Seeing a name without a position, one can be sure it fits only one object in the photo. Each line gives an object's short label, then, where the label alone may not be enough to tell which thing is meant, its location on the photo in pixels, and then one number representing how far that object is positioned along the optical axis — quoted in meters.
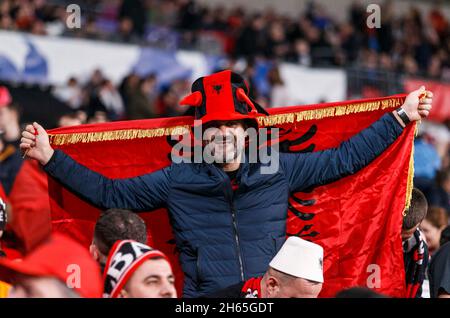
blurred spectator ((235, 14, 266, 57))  36.34
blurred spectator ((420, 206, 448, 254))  15.10
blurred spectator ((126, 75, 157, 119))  29.37
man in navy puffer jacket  12.18
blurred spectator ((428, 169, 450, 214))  21.93
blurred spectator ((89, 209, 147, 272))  10.66
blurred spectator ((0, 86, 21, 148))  18.83
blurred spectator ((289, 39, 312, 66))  37.16
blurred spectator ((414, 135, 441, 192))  24.33
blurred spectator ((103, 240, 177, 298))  9.01
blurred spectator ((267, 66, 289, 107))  33.12
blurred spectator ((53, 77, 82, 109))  29.70
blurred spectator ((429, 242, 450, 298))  12.08
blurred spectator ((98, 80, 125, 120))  29.11
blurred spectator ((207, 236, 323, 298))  10.41
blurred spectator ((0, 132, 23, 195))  17.59
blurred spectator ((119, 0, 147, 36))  34.84
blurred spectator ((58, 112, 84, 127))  18.30
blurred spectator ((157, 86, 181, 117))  30.20
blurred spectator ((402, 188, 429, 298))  13.23
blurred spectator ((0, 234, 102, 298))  7.83
